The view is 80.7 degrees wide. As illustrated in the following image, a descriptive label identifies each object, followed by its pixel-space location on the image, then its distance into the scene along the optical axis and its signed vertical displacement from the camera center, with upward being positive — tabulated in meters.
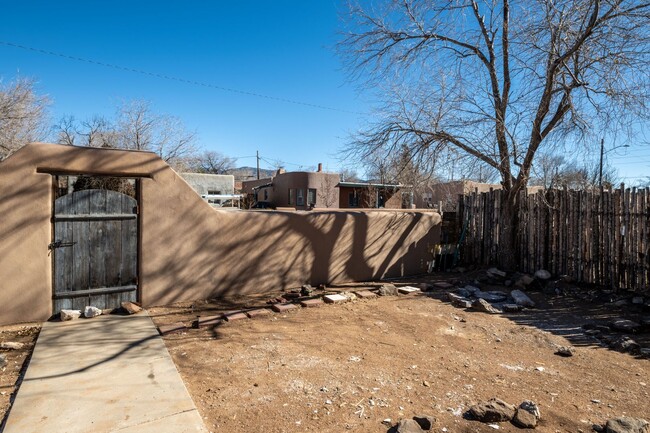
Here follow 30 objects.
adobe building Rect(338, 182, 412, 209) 29.98 +1.34
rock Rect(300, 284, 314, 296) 7.35 -1.51
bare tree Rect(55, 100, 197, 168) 23.08 +4.51
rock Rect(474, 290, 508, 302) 7.46 -1.63
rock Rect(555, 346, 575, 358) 4.71 -1.70
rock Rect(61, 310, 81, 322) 5.39 -1.50
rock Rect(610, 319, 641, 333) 5.55 -1.61
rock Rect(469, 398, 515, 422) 3.11 -1.63
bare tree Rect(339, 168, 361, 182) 36.97 +3.41
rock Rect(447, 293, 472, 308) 6.87 -1.60
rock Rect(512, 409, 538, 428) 3.04 -1.64
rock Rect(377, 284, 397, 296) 7.63 -1.56
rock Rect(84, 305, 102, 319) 5.57 -1.49
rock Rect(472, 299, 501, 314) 6.60 -1.63
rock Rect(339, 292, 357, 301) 7.16 -1.57
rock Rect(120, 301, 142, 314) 5.83 -1.49
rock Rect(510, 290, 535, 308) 7.08 -1.60
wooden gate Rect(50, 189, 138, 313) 5.52 -0.60
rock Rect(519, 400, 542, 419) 3.16 -1.62
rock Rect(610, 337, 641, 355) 4.86 -1.68
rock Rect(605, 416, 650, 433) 2.93 -1.63
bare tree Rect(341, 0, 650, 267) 7.77 +2.99
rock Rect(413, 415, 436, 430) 2.98 -1.64
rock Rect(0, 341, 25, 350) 4.41 -1.59
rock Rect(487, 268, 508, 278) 8.90 -1.38
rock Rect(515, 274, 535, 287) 8.27 -1.44
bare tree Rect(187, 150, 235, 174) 58.25 +7.45
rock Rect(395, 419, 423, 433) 2.88 -1.62
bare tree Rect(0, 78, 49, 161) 16.41 +4.15
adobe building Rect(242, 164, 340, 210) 31.70 +1.95
